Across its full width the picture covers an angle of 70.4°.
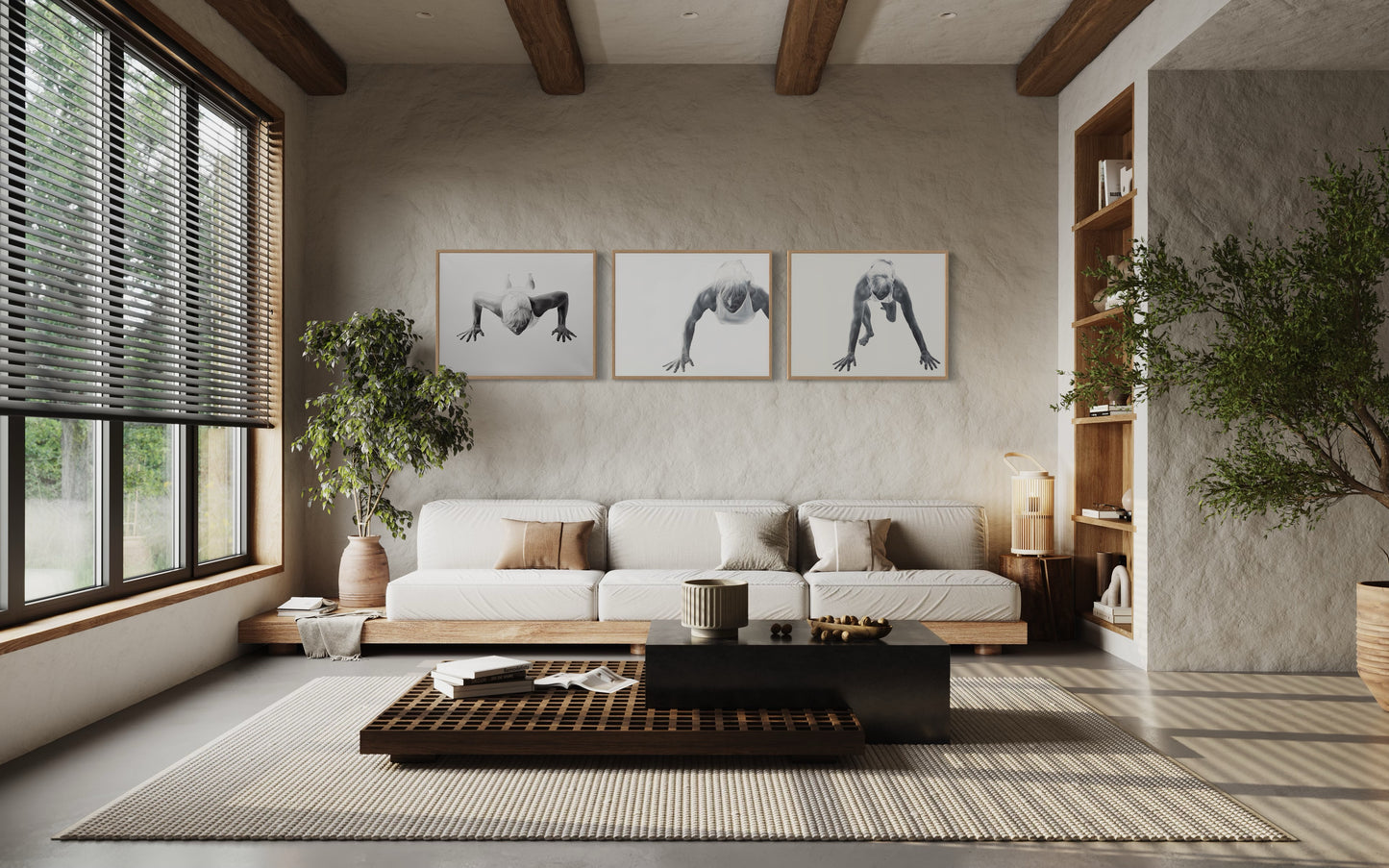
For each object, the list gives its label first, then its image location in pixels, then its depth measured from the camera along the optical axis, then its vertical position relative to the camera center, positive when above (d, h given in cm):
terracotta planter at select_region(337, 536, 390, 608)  545 -79
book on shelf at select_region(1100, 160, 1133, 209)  530 +139
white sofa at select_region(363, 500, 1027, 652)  511 -88
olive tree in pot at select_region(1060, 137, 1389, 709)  383 +31
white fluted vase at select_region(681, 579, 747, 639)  356 -63
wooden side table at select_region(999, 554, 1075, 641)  551 -90
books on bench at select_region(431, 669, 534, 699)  359 -94
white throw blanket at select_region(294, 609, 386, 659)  512 -106
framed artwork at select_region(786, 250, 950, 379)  602 +73
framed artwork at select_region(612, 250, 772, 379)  602 +73
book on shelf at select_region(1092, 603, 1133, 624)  518 -95
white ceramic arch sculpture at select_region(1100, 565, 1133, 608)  526 -84
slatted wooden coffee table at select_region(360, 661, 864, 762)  317 -97
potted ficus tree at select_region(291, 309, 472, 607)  534 +6
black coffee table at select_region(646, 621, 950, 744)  350 -87
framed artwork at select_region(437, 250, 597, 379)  600 +74
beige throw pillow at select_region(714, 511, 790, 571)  547 -60
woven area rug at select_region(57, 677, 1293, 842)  271 -109
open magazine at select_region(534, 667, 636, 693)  377 -96
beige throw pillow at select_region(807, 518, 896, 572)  539 -62
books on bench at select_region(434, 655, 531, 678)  362 -87
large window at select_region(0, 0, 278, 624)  359 +53
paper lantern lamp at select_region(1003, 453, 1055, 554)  564 -44
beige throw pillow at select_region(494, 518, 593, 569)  546 -63
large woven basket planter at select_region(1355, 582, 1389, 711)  392 -82
